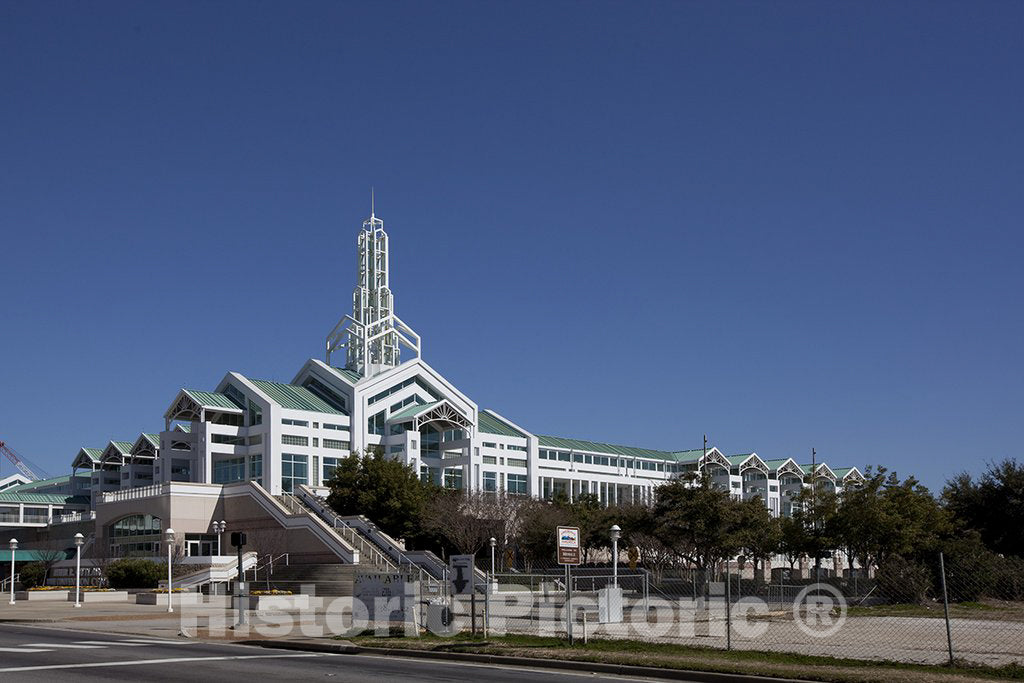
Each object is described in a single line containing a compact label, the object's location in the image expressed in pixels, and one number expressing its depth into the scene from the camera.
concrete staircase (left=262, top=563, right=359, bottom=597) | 55.66
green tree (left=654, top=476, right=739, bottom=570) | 52.03
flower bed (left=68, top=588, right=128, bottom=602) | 51.78
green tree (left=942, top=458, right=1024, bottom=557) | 53.75
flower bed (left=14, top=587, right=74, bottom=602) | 54.22
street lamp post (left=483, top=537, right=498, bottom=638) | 24.28
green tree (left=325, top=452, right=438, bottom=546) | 65.44
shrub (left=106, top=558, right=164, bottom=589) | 56.91
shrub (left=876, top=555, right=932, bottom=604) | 40.19
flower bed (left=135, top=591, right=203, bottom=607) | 46.72
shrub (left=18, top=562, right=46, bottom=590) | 65.12
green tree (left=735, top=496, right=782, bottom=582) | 52.50
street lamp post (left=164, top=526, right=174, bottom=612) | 48.47
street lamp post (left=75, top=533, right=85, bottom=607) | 47.19
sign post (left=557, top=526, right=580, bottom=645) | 23.39
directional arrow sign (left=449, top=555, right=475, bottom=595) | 23.34
